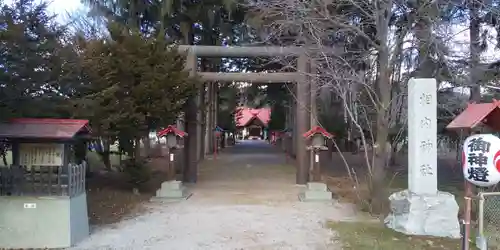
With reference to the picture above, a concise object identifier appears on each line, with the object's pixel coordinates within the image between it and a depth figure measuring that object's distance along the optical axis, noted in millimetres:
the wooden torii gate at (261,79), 17109
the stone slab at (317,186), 14508
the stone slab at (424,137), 9641
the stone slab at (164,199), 14130
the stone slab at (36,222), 8070
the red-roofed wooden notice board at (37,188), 8078
